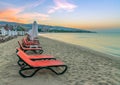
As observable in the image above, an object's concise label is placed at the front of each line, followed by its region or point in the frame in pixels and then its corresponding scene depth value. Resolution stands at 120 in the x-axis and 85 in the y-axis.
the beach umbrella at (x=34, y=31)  6.30
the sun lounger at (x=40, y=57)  3.12
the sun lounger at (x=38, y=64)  2.54
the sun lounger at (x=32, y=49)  4.49
